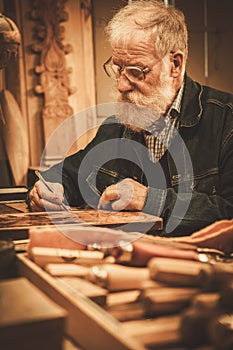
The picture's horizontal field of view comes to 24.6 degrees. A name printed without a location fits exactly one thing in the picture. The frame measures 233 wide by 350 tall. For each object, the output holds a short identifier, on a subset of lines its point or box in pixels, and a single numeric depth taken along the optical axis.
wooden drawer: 0.80
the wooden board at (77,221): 1.64
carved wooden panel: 5.08
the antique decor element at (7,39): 2.14
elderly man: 2.44
